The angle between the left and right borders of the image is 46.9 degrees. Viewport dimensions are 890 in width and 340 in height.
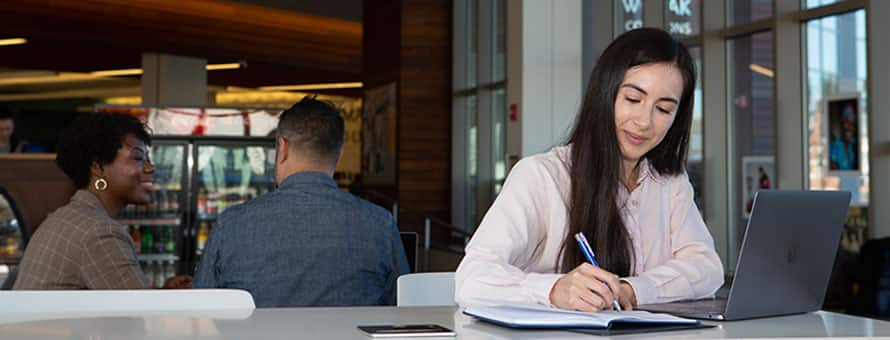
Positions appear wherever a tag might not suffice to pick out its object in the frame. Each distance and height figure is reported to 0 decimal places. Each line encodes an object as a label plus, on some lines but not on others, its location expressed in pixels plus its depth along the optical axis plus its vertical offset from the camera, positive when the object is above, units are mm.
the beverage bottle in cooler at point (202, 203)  7410 -135
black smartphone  1478 -216
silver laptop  1739 -128
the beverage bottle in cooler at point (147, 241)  7219 -399
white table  1503 -222
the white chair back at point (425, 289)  2342 -245
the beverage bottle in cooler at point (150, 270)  6038 -529
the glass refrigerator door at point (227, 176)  7449 +62
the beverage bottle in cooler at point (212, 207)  7445 -164
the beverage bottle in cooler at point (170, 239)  7336 -391
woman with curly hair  2840 -114
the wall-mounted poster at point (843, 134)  6172 +312
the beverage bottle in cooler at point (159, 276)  5871 -540
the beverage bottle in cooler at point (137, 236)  7070 -357
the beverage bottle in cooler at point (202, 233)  7406 -351
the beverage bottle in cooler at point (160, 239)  7293 -390
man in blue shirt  2582 -165
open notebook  1528 -205
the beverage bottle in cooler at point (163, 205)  7276 -147
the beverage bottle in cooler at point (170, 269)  6120 -522
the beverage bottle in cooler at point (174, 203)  7320 -134
